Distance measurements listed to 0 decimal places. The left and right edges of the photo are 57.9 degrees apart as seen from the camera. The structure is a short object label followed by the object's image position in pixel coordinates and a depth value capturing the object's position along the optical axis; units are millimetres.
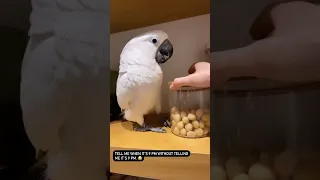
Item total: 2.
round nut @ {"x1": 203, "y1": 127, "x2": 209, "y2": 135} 617
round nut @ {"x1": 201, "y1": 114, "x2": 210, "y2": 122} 617
